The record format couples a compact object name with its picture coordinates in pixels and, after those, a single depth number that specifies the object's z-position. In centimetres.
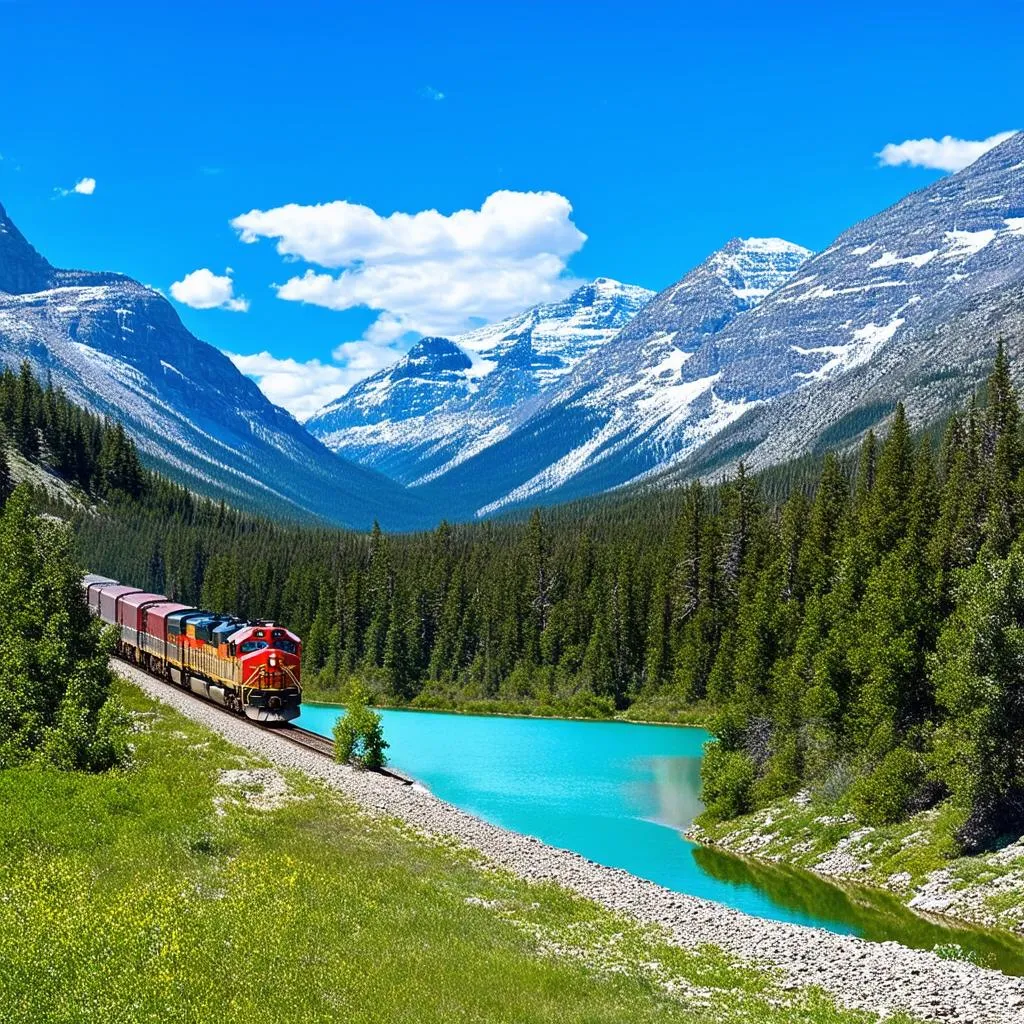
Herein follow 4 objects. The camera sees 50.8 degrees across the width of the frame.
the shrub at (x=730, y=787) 6319
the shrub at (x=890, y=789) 5422
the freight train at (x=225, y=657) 6862
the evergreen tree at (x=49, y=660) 4297
